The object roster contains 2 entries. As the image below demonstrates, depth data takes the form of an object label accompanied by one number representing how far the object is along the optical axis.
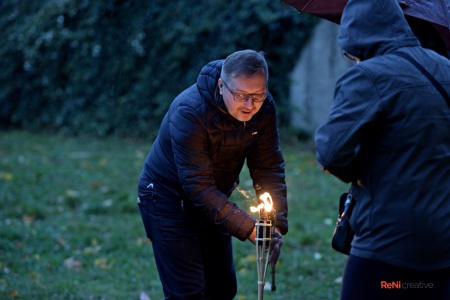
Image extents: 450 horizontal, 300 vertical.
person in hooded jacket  3.21
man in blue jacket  4.11
